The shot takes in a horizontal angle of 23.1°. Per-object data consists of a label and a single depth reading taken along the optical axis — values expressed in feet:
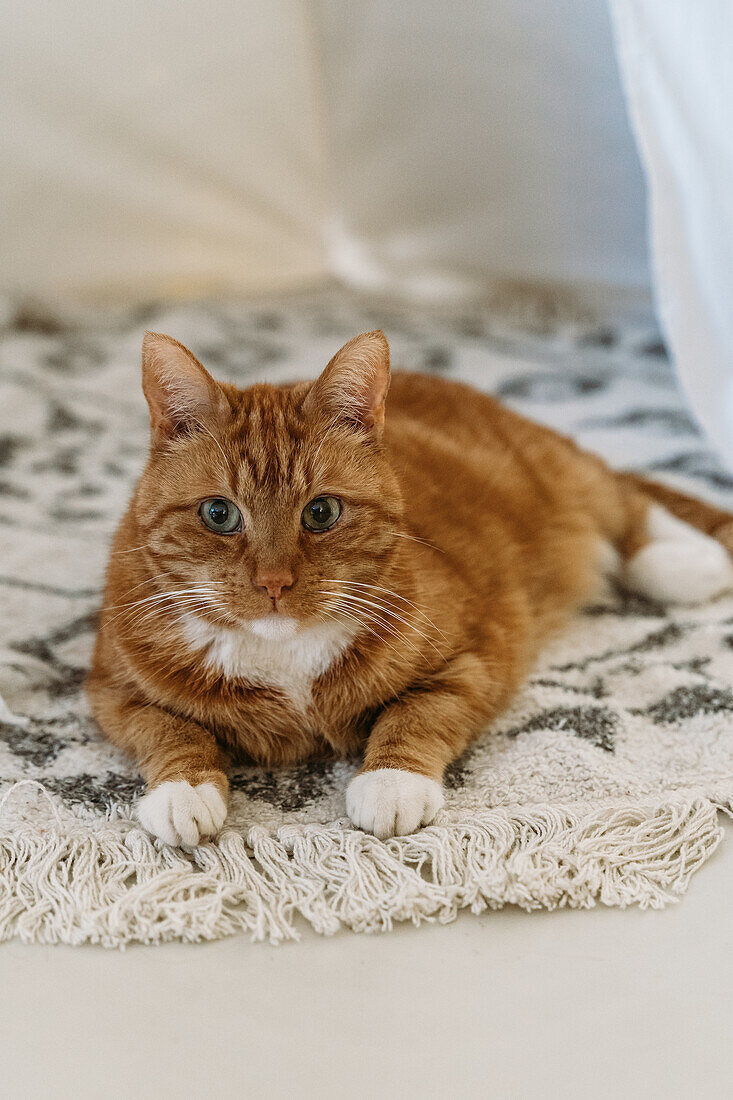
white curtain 2.96
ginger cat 2.27
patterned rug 2.16
